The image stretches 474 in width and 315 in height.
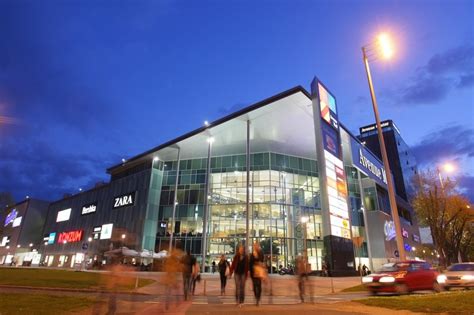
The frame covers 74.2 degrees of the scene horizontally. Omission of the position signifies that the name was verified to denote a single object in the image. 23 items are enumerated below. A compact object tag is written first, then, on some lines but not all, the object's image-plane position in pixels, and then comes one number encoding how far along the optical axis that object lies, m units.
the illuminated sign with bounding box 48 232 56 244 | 63.88
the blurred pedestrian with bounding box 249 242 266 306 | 9.80
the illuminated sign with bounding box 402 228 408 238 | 53.97
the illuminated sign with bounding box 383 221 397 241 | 44.47
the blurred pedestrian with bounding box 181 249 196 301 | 11.65
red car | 12.55
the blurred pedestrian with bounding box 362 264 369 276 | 32.78
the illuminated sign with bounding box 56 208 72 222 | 62.74
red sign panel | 54.91
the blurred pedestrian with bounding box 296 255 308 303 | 11.13
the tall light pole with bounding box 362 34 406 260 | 14.95
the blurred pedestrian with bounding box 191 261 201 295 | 12.51
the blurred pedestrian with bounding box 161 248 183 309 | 8.98
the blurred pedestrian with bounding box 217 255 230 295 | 14.12
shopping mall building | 32.78
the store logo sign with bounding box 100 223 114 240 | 47.12
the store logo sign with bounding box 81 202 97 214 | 54.19
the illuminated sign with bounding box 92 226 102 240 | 50.25
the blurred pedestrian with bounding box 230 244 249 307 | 9.96
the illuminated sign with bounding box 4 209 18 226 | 79.00
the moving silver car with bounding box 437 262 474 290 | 15.20
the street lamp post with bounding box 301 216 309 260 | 37.22
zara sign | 45.37
